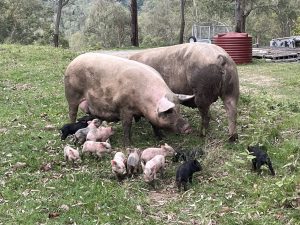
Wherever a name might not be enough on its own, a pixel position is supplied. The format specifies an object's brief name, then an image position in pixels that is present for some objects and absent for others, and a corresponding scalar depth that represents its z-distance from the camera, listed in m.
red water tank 21.05
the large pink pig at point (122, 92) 7.65
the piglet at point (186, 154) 7.34
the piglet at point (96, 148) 7.55
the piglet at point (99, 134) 8.00
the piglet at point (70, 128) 8.46
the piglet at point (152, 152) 7.06
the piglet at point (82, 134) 8.20
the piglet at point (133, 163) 6.81
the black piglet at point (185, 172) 6.40
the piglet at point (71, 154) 7.43
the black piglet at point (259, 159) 6.80
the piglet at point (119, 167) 6.67
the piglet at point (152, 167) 6.45
